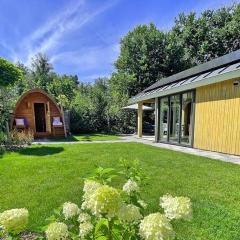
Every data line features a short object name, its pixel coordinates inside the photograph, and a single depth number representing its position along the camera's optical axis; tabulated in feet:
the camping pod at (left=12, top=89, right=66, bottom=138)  47.53
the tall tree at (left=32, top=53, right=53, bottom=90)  106.93
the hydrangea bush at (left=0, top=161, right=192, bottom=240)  3.72
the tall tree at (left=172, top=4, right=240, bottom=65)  79.30
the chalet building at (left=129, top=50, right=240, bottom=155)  26.53
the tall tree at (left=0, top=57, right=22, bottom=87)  35.05
